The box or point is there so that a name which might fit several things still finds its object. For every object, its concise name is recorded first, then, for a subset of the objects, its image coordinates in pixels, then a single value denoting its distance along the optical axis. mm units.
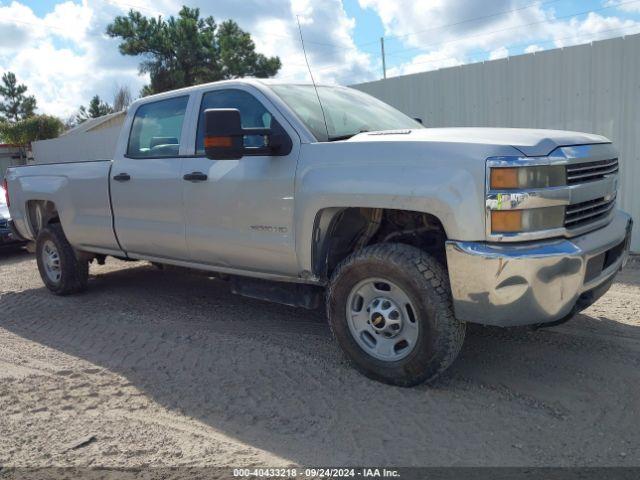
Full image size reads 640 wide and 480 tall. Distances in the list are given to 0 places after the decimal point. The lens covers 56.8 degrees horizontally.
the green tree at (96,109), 54719
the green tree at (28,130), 36594
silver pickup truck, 3188
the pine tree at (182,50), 35188
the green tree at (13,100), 55562
